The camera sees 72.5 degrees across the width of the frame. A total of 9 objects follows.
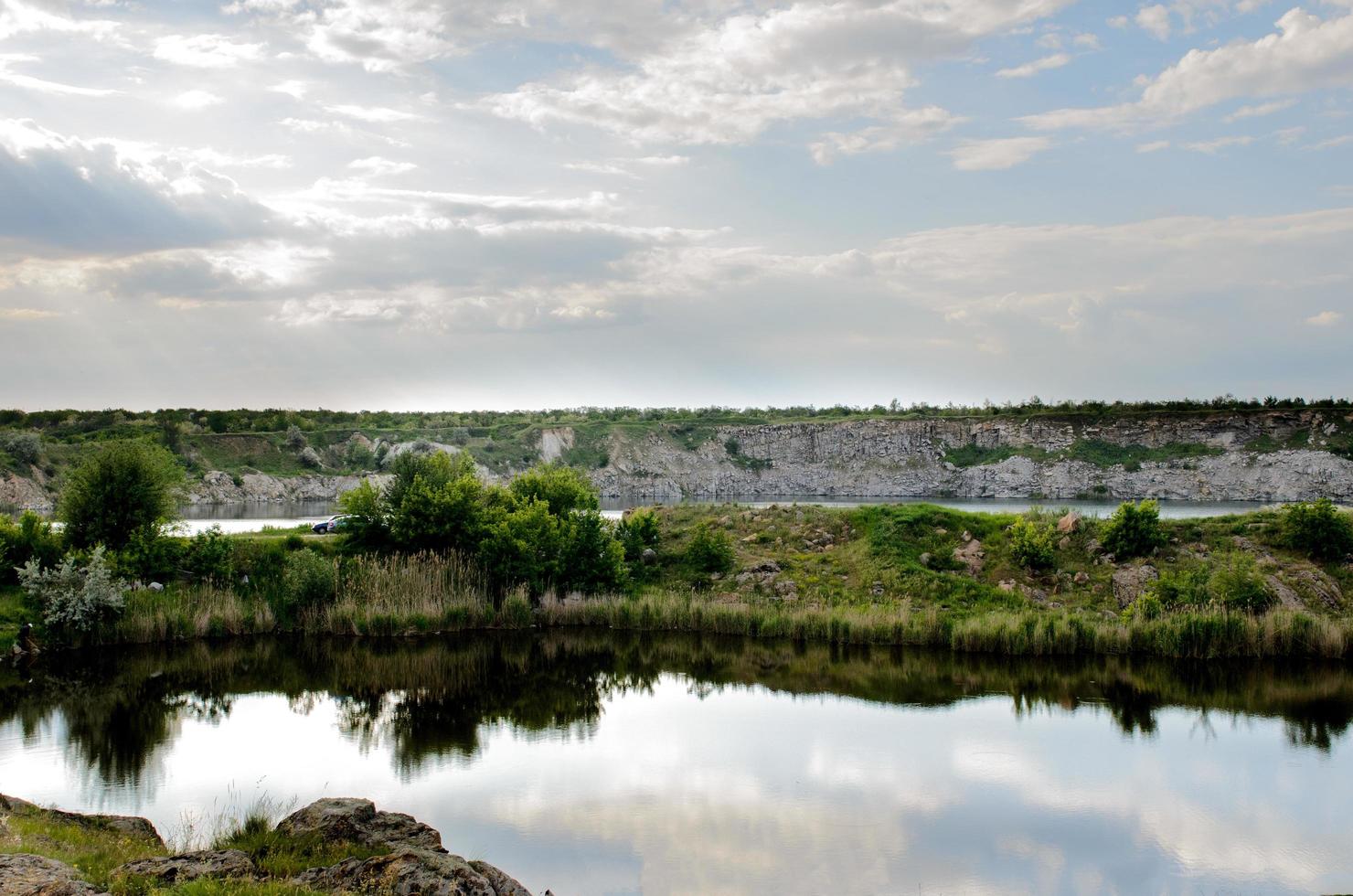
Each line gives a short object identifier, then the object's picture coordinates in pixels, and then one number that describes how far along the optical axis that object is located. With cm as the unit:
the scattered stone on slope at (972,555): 2728
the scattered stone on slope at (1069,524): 2781
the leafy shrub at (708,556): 2909
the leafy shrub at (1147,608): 2302
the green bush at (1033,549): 2659
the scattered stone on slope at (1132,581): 2484
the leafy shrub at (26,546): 2444
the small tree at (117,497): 2527
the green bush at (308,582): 2548
